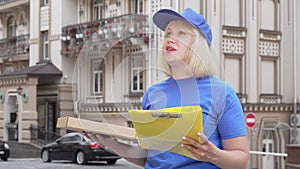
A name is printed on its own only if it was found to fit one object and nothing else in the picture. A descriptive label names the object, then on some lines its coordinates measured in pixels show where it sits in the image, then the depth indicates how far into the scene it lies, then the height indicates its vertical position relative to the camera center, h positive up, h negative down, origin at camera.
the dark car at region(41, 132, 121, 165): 23.89 -2.37
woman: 2.89 -0.02
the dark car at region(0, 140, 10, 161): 27.28 -2.62
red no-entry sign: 21.14 -1.03
